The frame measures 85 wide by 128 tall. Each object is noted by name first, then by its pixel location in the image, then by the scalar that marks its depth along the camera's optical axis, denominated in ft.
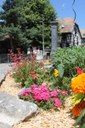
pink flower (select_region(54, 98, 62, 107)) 7.87
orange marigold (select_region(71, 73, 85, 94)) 2.69
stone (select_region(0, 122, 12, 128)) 6.20
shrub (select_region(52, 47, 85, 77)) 10.51
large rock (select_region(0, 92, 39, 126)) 6.68
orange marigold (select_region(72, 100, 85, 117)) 2.71
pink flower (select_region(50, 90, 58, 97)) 8.17
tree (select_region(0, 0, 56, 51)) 42.77
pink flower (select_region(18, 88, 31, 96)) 8.29
